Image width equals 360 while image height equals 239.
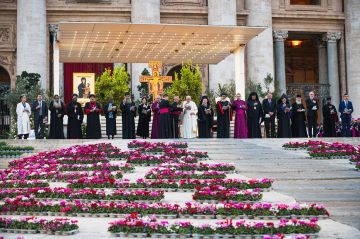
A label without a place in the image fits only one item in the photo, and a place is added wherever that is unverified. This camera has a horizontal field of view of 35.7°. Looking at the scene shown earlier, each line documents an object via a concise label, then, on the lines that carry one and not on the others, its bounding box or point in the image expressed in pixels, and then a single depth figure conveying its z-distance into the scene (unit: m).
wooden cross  26.42
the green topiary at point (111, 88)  28.77
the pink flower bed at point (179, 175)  11.64
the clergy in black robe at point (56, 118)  19.72
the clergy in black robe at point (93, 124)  20.15
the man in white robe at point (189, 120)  20.31
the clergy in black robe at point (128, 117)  20.64
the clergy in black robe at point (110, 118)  20.42
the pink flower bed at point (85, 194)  9.48
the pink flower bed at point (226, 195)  9.38
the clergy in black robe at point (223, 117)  20.05
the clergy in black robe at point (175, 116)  19.88
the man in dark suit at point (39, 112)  19.58
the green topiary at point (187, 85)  28.50
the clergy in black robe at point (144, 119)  20.59
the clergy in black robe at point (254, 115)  20.44
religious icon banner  31.25
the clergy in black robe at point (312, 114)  20.39
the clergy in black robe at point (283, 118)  20.50
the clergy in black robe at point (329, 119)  21.28
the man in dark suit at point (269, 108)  20.44
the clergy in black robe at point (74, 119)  19.98
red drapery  33.28
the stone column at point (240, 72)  24.95
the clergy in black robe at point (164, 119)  19.64
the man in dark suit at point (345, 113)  20.67
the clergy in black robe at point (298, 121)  20.70
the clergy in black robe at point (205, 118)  20.19
